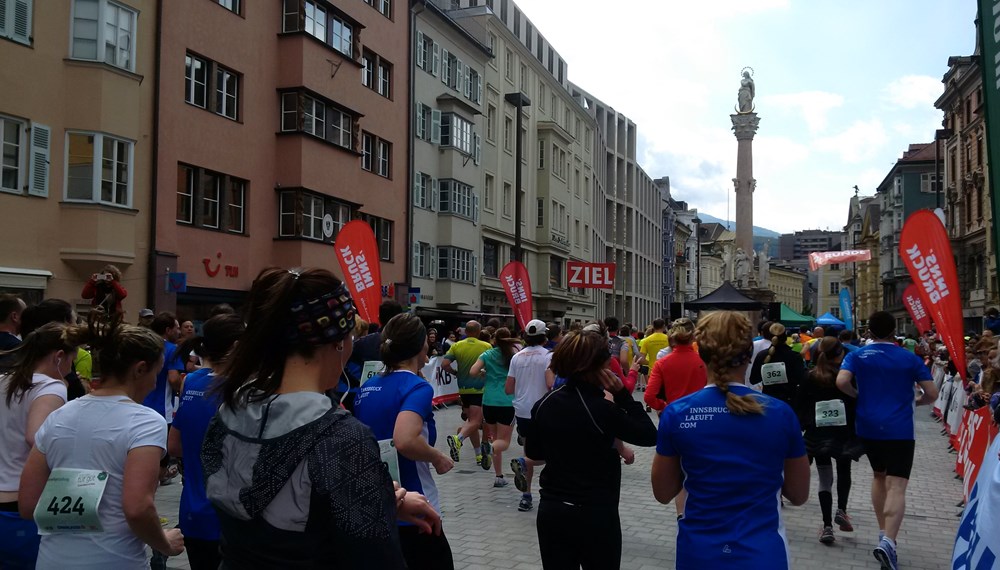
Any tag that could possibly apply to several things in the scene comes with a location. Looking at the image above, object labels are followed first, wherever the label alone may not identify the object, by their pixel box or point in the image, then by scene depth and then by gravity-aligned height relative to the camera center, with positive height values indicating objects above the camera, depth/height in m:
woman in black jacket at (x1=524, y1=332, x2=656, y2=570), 4.70 -0.73
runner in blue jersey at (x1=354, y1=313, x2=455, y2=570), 4.47 -0.52
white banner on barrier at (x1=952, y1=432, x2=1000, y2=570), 2.09 -0.50
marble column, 44.53 +7.24
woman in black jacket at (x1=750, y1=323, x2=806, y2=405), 9.66 -0.52
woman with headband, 2.12 -0.33
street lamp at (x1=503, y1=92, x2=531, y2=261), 30.94 +6.30
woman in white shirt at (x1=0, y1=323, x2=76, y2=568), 3.94 -0.43
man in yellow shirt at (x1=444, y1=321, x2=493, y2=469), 11.96 -0.99
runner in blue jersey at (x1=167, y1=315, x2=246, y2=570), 4.37 -0.79
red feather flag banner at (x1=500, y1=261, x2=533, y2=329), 23.20 +0.82
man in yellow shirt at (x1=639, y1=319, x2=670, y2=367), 16.02 -0.44
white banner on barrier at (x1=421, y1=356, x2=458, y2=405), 19.20 -1.40
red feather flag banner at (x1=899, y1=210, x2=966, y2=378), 8.42 +0.50
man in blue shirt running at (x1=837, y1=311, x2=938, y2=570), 7.09 -0.74
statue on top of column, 45.41 +11.76
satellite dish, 27.27 +2.82
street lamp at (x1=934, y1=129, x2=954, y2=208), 61.69 +13.41
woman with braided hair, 3.68 -0.59
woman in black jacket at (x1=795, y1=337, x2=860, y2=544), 8.06 -0.93
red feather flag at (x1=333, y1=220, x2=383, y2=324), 14.43 +0.84
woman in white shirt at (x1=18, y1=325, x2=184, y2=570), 3.32 -0.63
